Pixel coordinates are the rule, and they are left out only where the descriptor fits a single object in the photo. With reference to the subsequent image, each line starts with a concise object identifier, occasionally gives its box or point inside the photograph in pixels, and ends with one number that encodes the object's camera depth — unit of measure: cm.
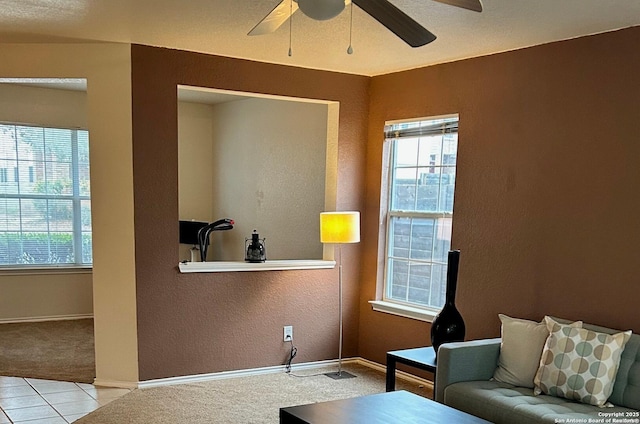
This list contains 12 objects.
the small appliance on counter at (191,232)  628
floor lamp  414
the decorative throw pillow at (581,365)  268
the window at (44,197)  595
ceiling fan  190
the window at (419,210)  410
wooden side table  330
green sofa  254
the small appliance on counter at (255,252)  435
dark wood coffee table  234
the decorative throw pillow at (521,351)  297
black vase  336
